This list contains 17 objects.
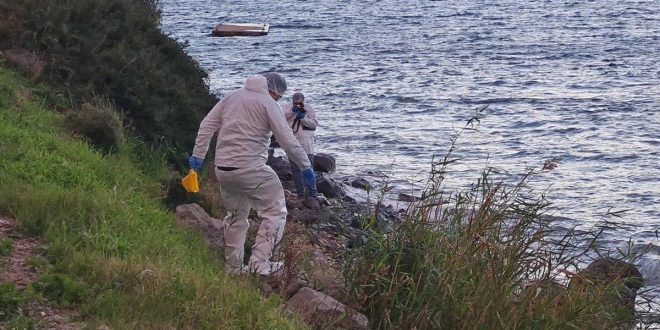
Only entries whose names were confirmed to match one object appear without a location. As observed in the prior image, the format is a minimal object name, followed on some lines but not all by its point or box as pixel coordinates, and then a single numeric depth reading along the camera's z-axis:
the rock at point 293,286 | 8.48
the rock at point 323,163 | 21.08
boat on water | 47.97
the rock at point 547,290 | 8.23
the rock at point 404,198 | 15.65
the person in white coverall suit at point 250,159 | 9.43
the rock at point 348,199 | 18.19
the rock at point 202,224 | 10.22
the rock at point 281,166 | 19.78
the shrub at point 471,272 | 7.93
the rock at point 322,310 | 7.81
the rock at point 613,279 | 8.52
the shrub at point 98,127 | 12.34
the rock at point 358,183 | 19.75
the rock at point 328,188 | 18.38
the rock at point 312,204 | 16.34
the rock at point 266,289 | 8.35
